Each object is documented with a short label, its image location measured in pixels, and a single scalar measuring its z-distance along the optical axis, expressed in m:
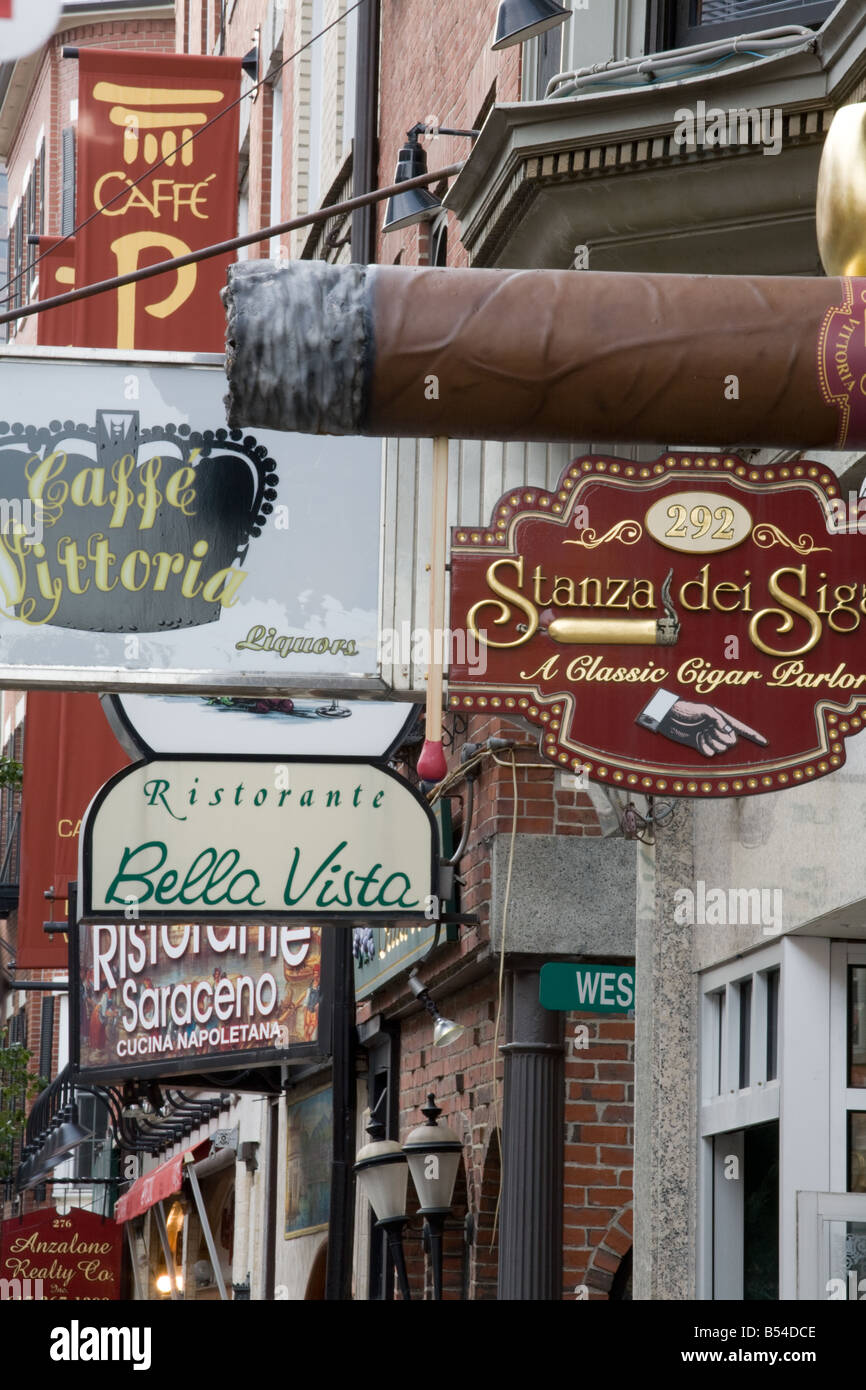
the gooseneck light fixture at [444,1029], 18.83
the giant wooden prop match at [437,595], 7.95
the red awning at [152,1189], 37.16
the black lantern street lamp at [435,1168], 19.33
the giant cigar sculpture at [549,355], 6.86
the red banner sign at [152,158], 27.30
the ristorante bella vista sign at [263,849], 17.37
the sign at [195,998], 23.48
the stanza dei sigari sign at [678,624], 8.98
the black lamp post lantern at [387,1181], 19.84
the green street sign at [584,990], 16.62
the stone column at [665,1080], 14.62
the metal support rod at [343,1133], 23.86
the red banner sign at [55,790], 32.62
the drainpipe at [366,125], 26.59
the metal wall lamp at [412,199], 20.48
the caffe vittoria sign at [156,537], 13.42
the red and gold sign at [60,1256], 49.44
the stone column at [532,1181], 18.41
